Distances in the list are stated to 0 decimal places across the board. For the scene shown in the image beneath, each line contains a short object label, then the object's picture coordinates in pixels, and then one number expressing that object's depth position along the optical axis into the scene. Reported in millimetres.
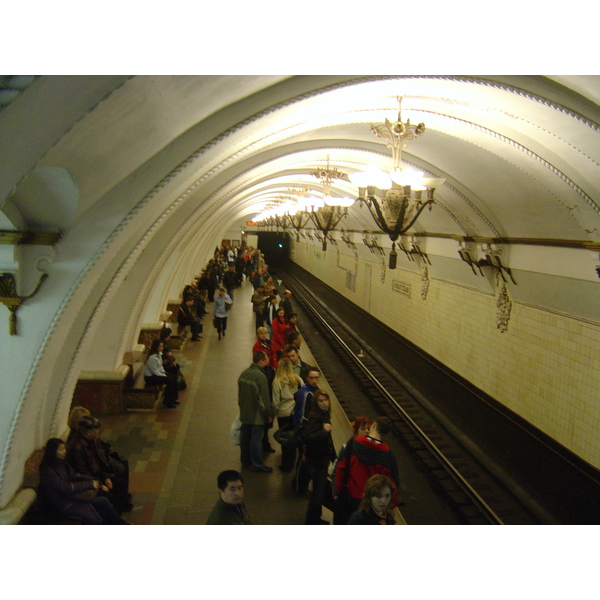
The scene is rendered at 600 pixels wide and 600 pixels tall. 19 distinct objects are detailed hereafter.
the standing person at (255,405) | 5758
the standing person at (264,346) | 7328
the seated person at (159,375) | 7703
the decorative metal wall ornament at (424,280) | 13625
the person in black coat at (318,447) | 4727
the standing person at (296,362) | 6223
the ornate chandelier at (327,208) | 11477
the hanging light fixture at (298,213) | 15844
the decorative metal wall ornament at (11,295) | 3961
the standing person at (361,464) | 4023
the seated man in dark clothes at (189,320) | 11766
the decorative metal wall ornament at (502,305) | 9758
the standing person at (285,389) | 5945
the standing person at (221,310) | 12625
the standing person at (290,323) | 8298
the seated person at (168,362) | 8047
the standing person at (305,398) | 5316
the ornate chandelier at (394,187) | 6167
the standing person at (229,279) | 18625
